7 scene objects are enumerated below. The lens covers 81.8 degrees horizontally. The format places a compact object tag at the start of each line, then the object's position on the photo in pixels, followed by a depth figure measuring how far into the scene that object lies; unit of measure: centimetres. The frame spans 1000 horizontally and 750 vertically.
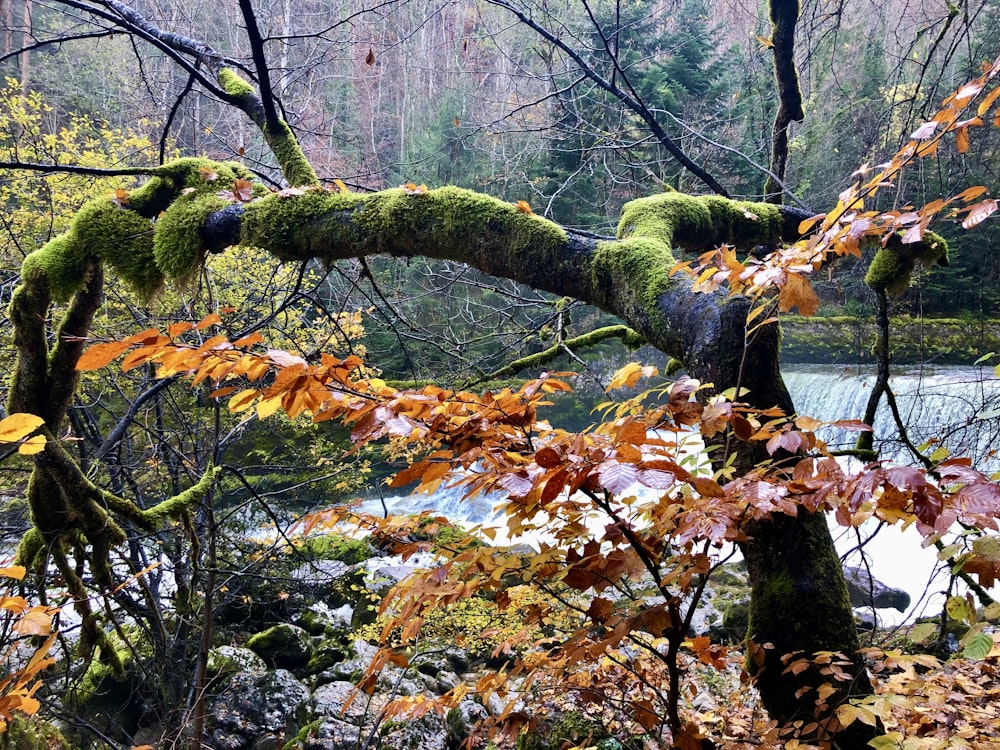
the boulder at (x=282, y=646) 562
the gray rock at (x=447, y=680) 492
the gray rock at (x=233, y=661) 491
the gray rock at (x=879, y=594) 630
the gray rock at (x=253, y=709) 451
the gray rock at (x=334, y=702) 410
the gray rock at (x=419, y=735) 363
